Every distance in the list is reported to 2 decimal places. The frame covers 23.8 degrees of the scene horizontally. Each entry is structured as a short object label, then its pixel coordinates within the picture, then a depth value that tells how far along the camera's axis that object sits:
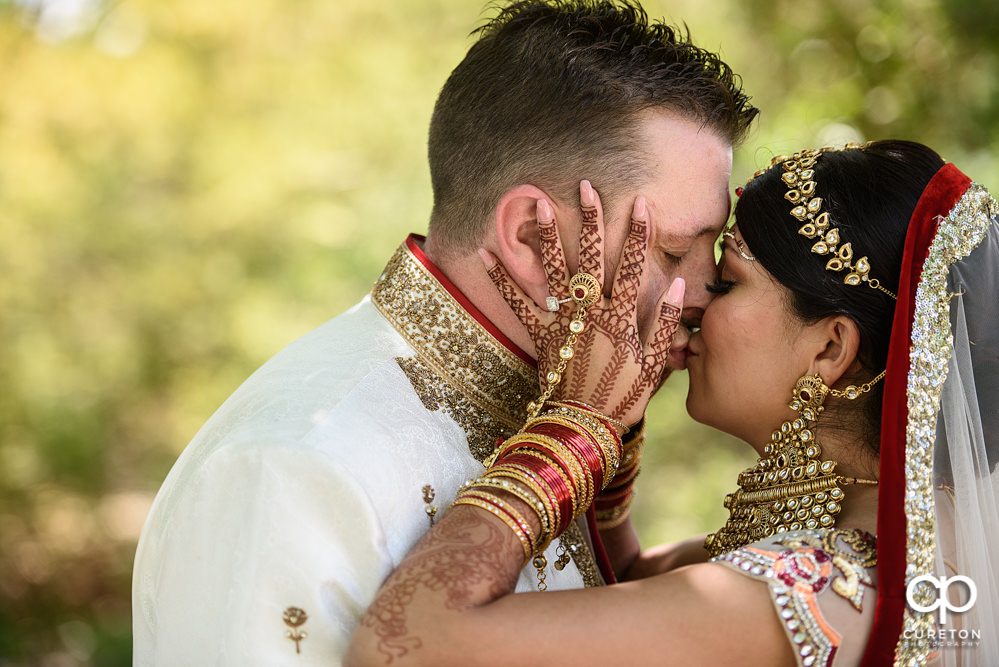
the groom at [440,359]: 1.60
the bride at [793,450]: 1.58
